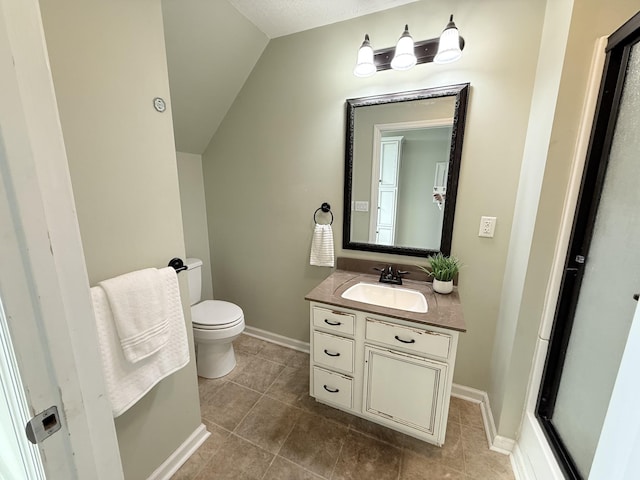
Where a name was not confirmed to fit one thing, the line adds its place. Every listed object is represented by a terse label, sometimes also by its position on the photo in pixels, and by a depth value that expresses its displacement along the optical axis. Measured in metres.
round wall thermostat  1.09
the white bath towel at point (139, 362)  0.94
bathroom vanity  1.27
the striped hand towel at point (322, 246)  1.94
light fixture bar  1.42
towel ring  1.94
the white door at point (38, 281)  0.44
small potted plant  1.54
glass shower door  0.92
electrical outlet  1.54
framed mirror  1.55
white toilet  1.79
